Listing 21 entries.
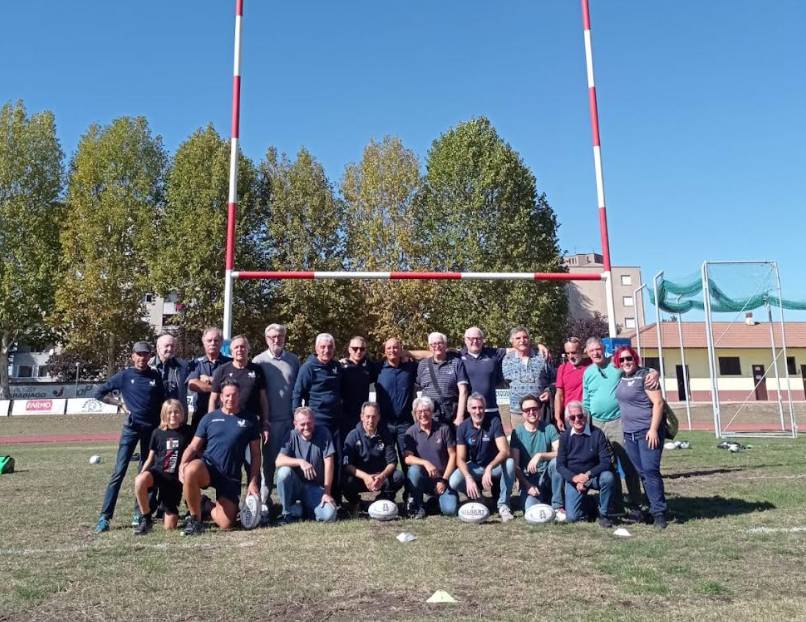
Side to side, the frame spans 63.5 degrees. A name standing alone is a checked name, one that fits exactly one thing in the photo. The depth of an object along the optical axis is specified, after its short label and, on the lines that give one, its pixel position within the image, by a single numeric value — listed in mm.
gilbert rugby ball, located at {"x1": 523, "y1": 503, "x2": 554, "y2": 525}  5113
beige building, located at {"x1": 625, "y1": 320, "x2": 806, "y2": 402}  33406
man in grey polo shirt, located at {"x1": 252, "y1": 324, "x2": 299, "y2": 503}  5883
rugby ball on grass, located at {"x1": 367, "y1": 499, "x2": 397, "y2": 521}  5328
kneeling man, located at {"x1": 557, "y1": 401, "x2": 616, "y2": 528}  5145
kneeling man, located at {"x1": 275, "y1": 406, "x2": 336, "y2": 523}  5332
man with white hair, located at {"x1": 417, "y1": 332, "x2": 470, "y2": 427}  5855
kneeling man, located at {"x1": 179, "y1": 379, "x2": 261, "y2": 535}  4984
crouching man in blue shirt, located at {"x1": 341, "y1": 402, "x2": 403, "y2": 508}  5609
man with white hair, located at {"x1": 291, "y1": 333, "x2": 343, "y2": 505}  5711
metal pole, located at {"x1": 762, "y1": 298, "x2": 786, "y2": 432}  13517
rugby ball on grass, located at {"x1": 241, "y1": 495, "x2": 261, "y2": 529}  5113
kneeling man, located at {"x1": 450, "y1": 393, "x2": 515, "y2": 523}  5488
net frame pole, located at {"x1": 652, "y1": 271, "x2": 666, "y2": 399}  14117
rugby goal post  7637
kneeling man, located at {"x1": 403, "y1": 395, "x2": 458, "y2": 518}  5512
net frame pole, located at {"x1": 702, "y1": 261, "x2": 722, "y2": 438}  12477
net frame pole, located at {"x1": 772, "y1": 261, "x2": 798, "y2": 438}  12822
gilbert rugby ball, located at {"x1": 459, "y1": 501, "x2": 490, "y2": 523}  5180
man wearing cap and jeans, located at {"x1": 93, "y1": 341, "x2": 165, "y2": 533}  5430
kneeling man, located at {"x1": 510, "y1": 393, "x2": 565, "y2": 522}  5535
